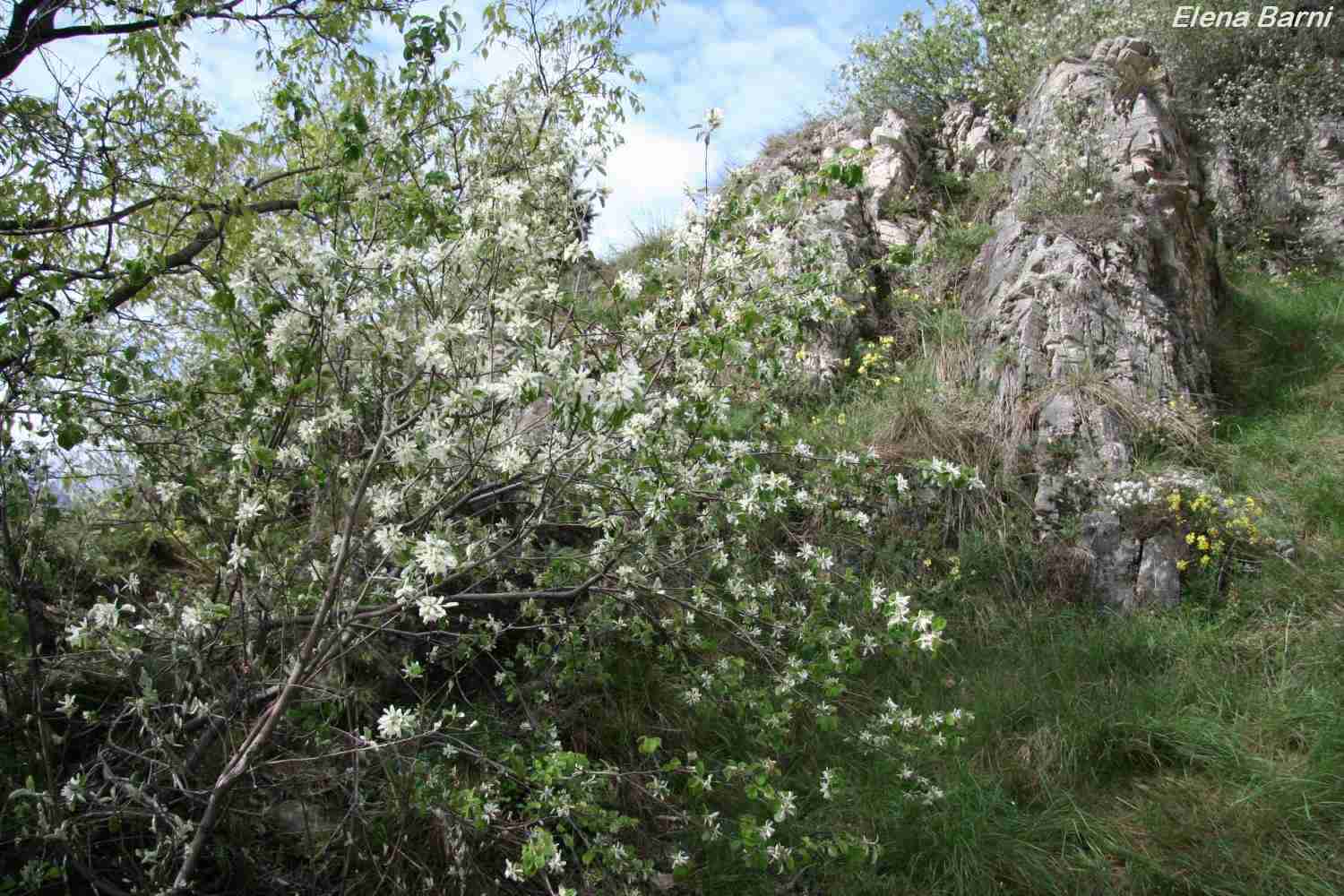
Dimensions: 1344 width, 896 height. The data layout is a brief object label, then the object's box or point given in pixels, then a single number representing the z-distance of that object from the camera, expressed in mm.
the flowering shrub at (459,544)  2408
